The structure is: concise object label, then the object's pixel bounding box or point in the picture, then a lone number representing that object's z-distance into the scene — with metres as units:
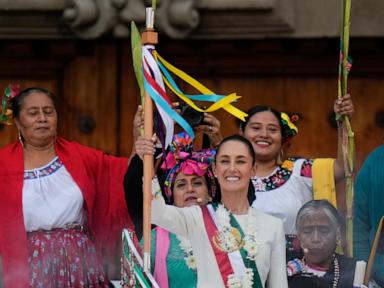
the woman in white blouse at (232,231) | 14.32
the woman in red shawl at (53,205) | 15.80
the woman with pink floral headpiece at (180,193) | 14.61
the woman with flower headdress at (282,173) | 15.85
